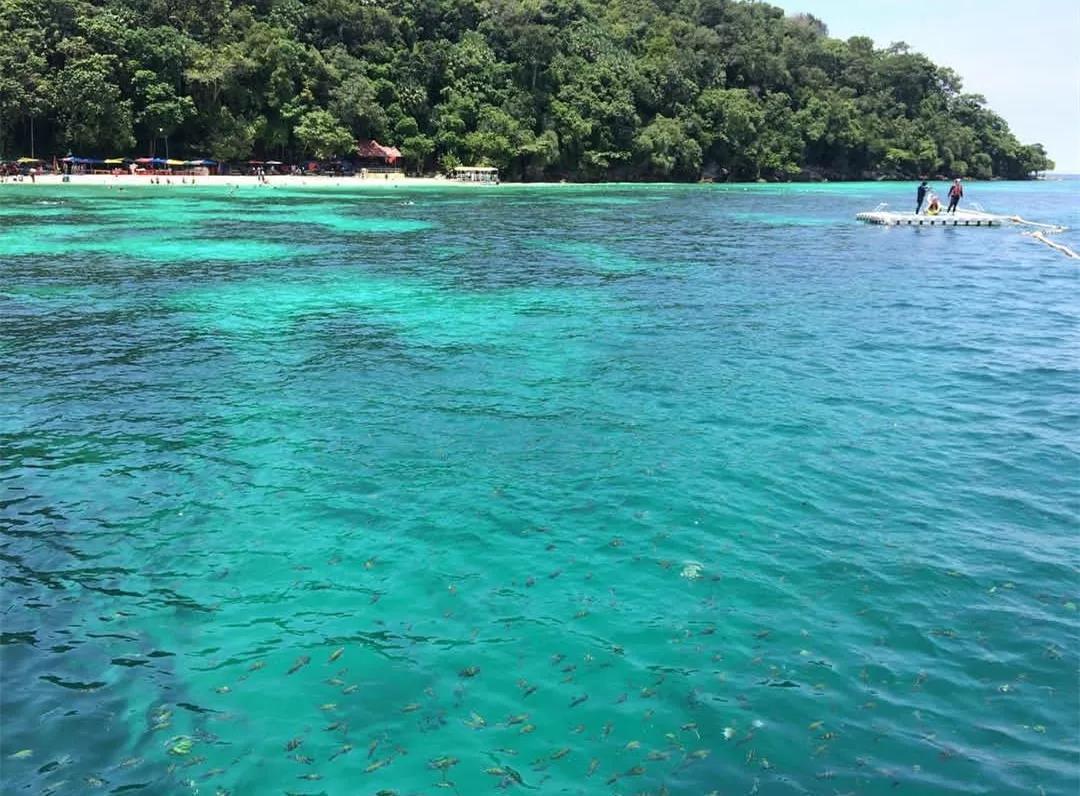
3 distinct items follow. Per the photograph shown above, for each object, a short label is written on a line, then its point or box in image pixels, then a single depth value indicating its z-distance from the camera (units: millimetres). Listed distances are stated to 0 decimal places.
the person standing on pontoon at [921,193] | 48812
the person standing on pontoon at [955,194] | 49256
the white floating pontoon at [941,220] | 48188
